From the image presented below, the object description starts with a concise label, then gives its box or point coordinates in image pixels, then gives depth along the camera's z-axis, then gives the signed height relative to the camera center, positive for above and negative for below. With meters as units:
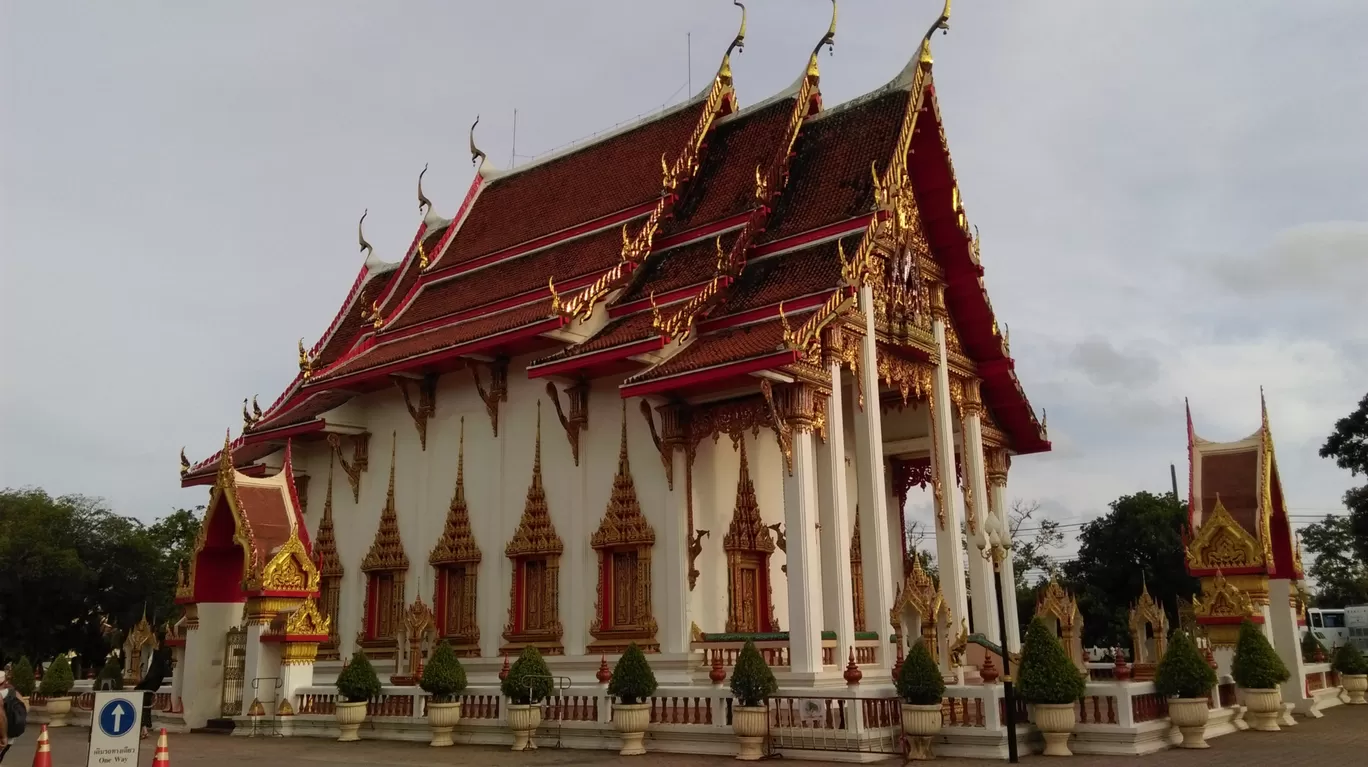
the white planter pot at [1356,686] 17.06 -0.85
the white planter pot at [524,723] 11.38 -0.77
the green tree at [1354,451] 29.84 +4.69
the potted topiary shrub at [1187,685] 10.56 -0.48
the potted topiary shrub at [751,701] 10.19 -0.54
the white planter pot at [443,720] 11.90 -0.76
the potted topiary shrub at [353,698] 12.30 -0.53
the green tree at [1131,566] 31.84 +1.91
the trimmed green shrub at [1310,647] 18.44 -0.29
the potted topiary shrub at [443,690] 11.91 -0.45
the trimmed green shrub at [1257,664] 12.29 -0.35
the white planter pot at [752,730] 10.18 -0.79
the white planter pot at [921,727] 9.95 -0.77
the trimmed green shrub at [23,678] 16.09 -0.32
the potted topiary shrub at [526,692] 11.40 -0.48
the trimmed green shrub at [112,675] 16.77 -0.33
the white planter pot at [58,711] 16.09 -0.79
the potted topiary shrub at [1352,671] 17.09 -0.63
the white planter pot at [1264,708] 12.36 -0.83
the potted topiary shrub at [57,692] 16.12 -0.53
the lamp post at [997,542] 9.95 +0.91
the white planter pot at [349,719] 12.28 -0.75
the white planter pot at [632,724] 10.81 -0.76
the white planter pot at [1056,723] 9.95 -0.76
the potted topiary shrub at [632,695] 10.84 -0.50
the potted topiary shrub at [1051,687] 9.95 -0.45
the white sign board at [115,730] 6.47 -0.44
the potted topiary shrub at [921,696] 9.95 -0.51
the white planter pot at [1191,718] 10.55 -0.78
